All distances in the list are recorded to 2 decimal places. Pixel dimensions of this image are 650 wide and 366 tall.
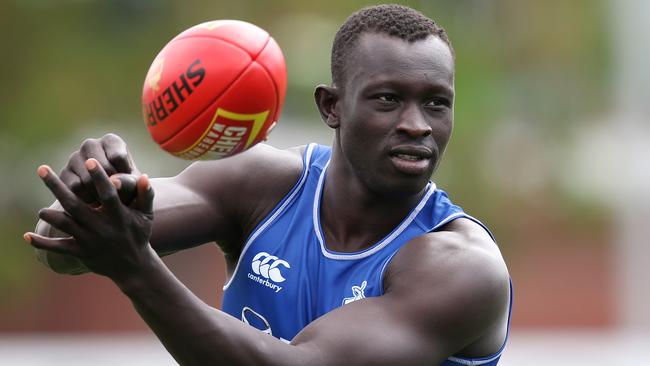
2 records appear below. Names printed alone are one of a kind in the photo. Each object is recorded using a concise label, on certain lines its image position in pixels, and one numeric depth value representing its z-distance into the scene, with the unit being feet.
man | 32.37
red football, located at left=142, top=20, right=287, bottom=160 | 36.68
